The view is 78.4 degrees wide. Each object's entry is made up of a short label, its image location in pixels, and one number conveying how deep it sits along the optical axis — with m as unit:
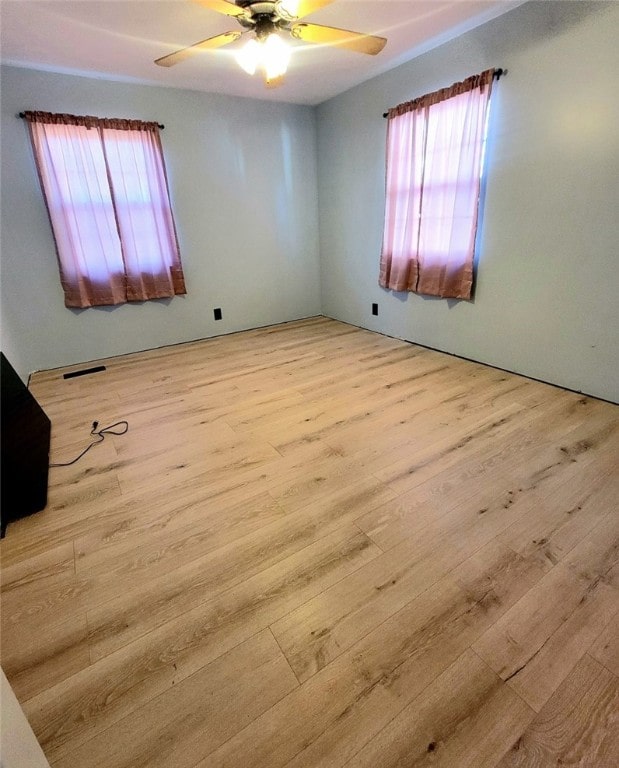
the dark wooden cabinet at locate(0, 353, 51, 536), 1.79
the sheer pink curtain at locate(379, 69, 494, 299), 2.91
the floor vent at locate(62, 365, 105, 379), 3.48
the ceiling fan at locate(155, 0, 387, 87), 1.75
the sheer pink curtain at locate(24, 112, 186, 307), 3.23
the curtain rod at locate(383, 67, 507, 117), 2.65
